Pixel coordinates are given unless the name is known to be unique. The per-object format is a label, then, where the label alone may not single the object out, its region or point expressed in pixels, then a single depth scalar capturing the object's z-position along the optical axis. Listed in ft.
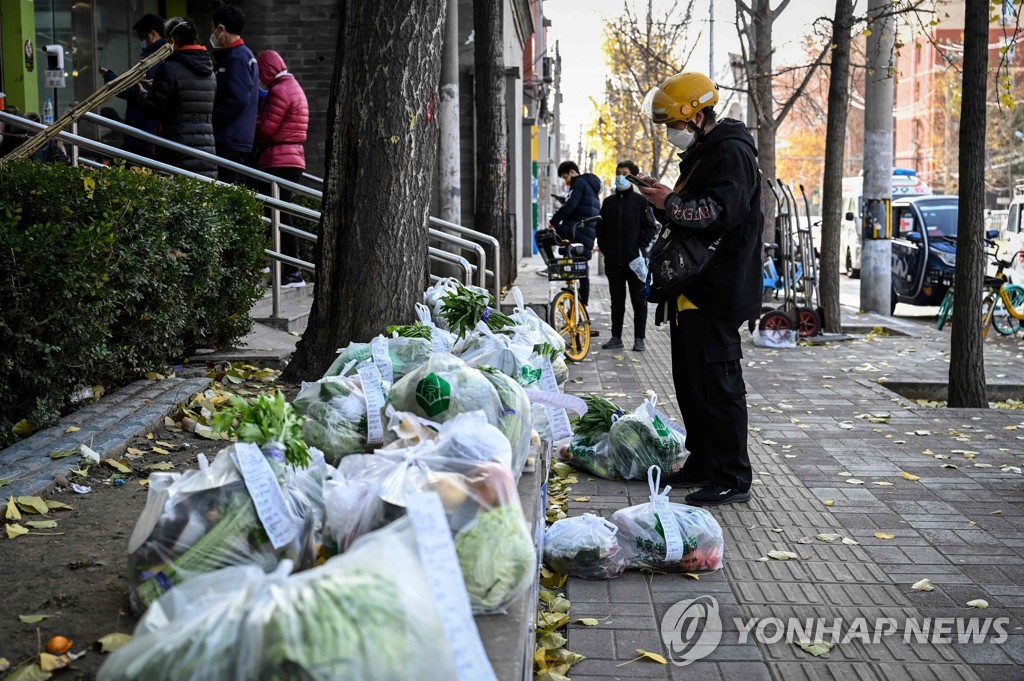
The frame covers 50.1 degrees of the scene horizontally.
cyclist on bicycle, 50.78
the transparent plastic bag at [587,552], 15.51
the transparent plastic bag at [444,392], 12.34
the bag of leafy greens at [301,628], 6.35
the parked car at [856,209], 108.99
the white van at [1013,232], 59.47
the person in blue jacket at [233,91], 33.30
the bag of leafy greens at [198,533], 8.81
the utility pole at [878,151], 55.31
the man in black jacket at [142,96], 32.88
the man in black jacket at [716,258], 18.84
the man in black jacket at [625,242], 42.14
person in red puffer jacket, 36.19
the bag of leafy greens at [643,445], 20.85
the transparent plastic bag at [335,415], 12.64
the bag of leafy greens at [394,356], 15.05
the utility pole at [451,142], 46.09
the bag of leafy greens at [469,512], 8.86
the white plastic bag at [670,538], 15.53
